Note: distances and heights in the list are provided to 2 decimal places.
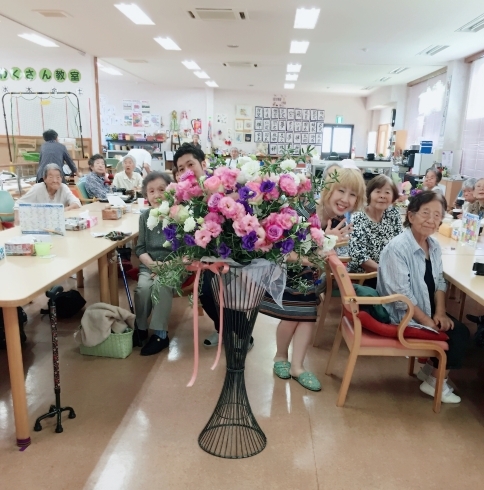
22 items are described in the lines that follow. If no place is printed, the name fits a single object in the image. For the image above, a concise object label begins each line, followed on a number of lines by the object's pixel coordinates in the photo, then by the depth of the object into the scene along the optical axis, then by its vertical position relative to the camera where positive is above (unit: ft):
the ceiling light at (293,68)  28.02 +4.68
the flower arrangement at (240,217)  4.71 -0.89
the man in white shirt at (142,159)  22.17 -1.42
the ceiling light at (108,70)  31.34 +4.74
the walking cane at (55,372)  6.49 -3.58
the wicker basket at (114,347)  8.77 -4.31
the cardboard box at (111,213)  11.43 -2.10
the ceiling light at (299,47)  21.58 +4.67
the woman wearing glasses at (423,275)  7.29 -2.27
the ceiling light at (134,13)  16.30 +4.71
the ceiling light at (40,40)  21.78 +4.64
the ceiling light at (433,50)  21.74 +4.73
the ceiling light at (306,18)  16.49 +4.75
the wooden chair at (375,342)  6.87 -3.21
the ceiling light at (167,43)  21.47 +4.61
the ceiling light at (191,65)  28.27 +4.67
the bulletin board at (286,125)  44.04 +1.27
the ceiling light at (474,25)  17.11 +4.84
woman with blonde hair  7.64 -2.95
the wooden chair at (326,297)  8.71 -3.46
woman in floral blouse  9.27 -1.84
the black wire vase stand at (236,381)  5.26 -3.32
